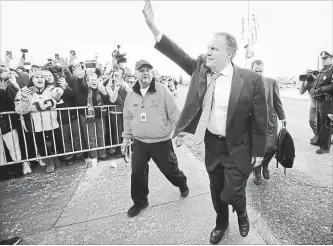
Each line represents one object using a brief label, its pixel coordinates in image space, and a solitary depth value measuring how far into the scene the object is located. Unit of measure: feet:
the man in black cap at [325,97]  18.29
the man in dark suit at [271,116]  12.75
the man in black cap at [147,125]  10.16
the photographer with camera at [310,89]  21.43
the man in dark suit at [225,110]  7.52
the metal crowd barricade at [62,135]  15.34
